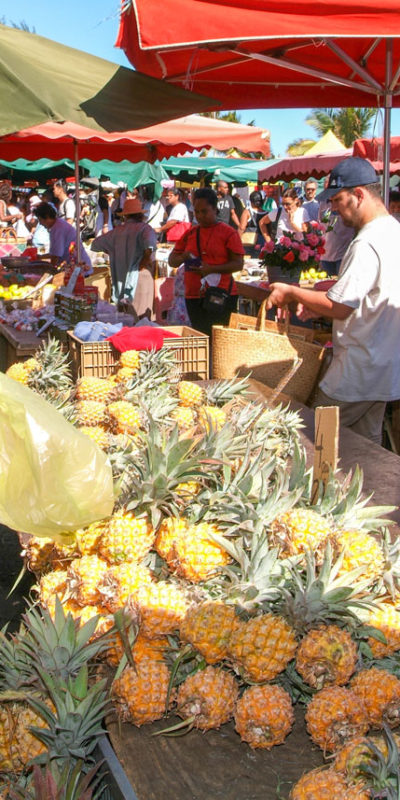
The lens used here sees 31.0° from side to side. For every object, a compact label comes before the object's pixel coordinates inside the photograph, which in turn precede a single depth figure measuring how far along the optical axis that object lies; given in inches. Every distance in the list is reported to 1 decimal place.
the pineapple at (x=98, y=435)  117.2
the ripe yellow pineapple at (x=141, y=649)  78.9
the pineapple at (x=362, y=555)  79.3
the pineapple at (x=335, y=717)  66.1
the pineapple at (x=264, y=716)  66.9
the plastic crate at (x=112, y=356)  179.6
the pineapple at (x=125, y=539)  85.4
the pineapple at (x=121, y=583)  81.3
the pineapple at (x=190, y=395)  141.3
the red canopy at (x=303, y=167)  592.1
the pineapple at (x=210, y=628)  73.0
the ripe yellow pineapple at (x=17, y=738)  73.1
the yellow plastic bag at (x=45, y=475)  83.4
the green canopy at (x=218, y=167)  698.2
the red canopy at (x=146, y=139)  245.6
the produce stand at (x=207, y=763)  63.2
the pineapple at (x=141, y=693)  70.9
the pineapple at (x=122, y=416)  128.2
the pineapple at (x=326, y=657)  70.2
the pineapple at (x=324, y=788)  58.9
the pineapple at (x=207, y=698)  70.1
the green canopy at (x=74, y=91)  171.2
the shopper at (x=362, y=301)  150.4
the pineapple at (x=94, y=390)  144.5
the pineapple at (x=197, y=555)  80.6
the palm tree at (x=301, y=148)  1380.8
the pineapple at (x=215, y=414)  125.0
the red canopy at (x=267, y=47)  143.1
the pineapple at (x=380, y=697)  69.2
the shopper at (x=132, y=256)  342.3
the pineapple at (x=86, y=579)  84.0
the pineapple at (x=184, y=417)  128.3
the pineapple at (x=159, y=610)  76.7
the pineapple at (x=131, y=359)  162.2
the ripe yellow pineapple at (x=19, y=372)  166.1
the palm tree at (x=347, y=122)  1403.8
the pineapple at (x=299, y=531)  80.4
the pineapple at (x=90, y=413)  132.8
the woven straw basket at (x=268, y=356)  168.1
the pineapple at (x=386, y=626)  75.0
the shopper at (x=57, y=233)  406.3
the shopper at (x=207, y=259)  271.0
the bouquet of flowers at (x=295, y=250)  296.7
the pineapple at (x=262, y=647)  70.7
